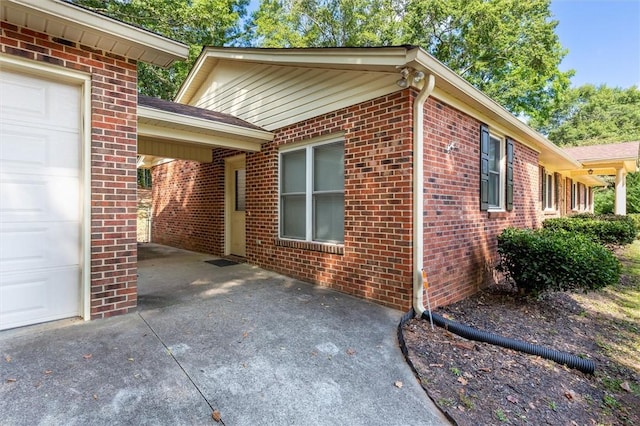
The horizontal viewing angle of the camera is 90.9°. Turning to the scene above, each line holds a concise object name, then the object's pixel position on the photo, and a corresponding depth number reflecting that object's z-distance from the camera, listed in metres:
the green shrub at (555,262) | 4.10
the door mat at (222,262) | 6.57
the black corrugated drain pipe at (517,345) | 2.94
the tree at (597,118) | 32.41
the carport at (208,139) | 5.00
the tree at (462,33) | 15.25
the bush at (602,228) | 9.19
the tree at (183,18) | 12.58
